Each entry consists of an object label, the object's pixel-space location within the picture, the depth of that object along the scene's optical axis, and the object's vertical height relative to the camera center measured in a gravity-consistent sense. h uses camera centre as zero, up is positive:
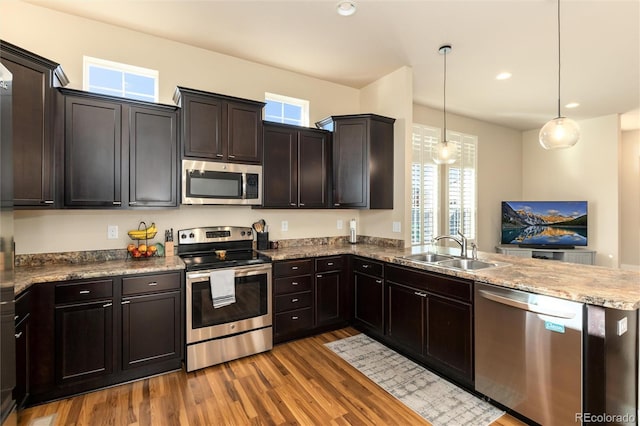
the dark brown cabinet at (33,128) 2.14 +0.62
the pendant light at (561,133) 2.33 +0.61
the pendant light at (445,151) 3.23 +0.64
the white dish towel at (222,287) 2.69 -0.69
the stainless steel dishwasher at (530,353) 1.77 -0.92
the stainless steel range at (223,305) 2.64 -0.86
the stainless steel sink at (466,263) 2.80 -0.52
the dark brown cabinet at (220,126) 2.90 +0.86
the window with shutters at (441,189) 4.89 +0.37
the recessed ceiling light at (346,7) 2.51 +1.73
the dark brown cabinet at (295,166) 3.44 +0.53
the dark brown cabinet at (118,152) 2.49 +0.52
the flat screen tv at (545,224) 5.67 -0.25
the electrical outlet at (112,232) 2.85 -0.20
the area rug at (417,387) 2.08 -1.41
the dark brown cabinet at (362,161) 3.64 +0.62
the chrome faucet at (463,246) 2.96 -0.35
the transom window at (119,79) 2.85 +1.31
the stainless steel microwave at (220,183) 2.91 +0.29
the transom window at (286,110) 3.82 +1.33
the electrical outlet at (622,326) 1.72 -0.67
